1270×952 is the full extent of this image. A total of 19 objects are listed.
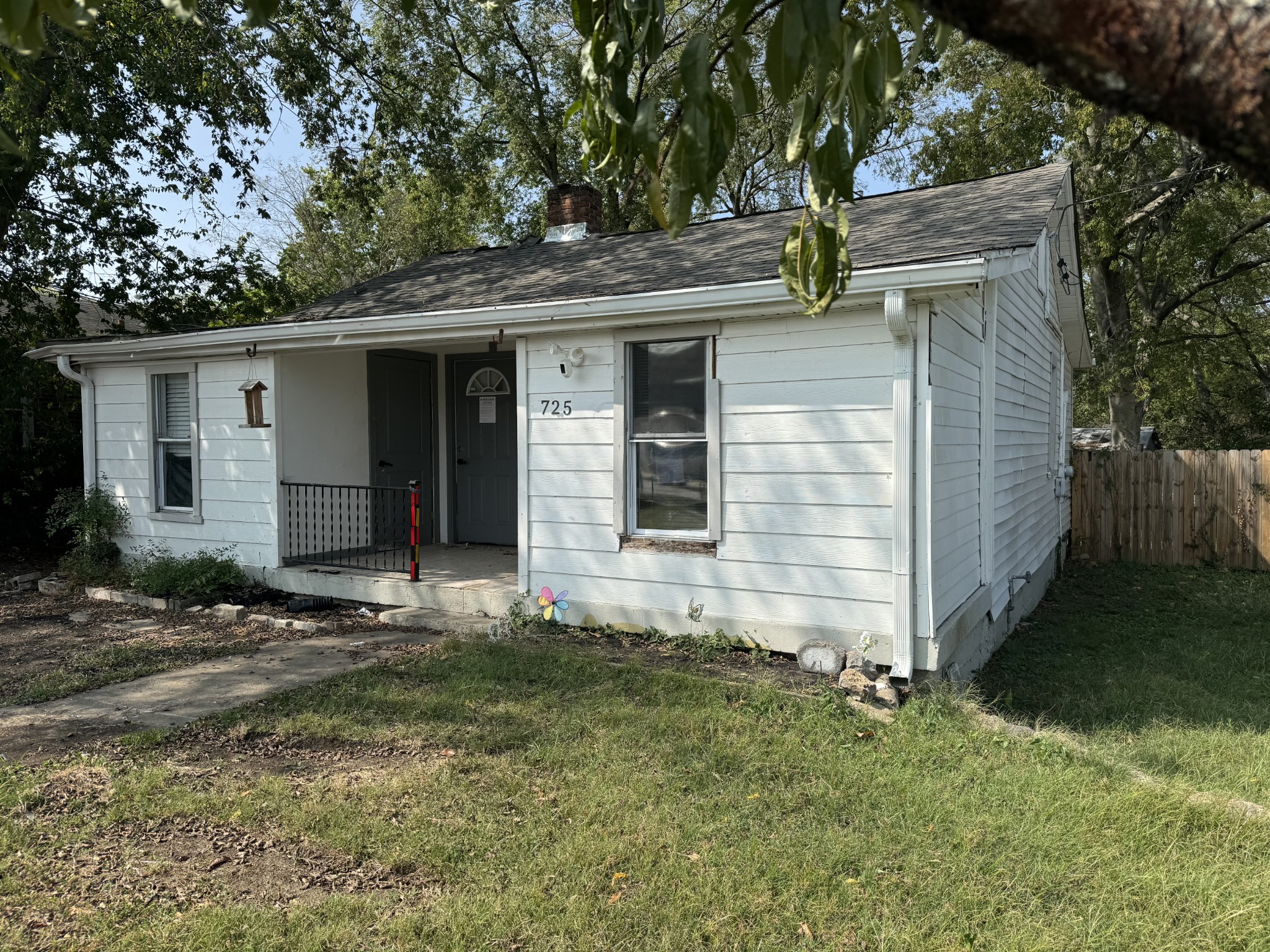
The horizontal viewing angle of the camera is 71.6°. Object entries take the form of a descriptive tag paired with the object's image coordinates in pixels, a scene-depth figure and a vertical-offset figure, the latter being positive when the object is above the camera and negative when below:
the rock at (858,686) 5.48 -1.48
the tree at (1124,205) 17.67 +5.10
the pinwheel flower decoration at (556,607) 7.21 -1.27
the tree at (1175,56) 1.05 +0.47
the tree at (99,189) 11.23 +3.86
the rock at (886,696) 5.49 -1.55
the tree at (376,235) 25.94 +7.18
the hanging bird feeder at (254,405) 8.84 +0.51
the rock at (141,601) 8.50 -1.42
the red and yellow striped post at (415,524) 7.91 -0.64
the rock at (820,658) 5.89 -1.40
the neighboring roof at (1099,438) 28.14 +0.30
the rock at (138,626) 7.77 -1.51
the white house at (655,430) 5.93 +0.20
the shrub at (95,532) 9.79 -0.84
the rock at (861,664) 5.75 -1.42
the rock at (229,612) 8.02 -1.44
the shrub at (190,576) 8.63 -1.19
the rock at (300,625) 7.59 -1.48
